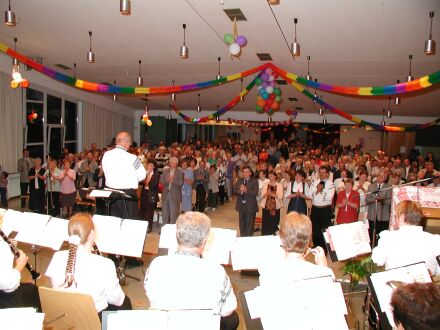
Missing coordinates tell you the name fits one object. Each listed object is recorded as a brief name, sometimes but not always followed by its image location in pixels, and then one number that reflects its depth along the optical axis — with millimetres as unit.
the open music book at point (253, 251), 3324
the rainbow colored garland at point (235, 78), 5098
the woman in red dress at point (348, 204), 5828
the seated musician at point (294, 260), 2232
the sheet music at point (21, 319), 1795
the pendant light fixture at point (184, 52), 5977
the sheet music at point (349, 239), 3377
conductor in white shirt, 4504
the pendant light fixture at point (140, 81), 8180
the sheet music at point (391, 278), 2152
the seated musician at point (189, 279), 2109
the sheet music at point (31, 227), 3760
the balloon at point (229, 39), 5875
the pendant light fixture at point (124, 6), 4184
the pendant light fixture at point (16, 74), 6457
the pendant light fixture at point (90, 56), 6783
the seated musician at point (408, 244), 2834
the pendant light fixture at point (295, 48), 5625
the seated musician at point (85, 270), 2461
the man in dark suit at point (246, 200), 6235
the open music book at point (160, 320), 1855
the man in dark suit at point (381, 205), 5949
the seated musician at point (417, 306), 1398
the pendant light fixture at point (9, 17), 4941
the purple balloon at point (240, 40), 5879
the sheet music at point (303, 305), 2029
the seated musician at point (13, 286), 2605
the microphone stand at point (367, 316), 3067
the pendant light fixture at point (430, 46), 5062
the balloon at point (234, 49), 5676
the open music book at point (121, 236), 3650
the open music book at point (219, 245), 3451
